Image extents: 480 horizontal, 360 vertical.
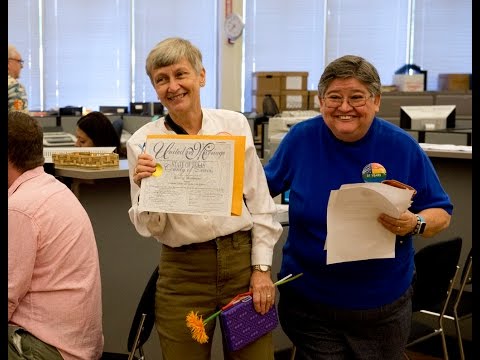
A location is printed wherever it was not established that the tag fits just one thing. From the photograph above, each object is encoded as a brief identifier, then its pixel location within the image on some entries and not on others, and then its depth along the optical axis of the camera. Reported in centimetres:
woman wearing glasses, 175
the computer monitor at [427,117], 449
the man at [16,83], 448
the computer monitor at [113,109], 840
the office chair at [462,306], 279
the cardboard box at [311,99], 890
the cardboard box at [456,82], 974
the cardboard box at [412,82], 892
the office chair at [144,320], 186
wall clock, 976
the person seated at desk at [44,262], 179
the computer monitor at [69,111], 754
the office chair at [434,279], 253
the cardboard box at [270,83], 904
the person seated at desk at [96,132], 412
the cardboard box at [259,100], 900
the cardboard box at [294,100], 883
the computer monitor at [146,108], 811
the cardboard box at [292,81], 895
